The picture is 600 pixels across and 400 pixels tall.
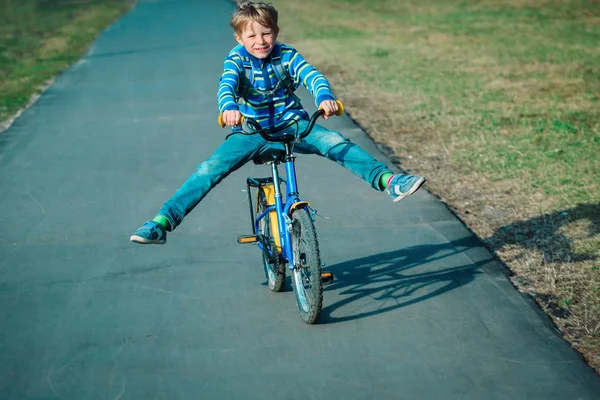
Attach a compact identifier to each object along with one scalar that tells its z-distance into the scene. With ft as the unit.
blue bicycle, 15.51
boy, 16.30
